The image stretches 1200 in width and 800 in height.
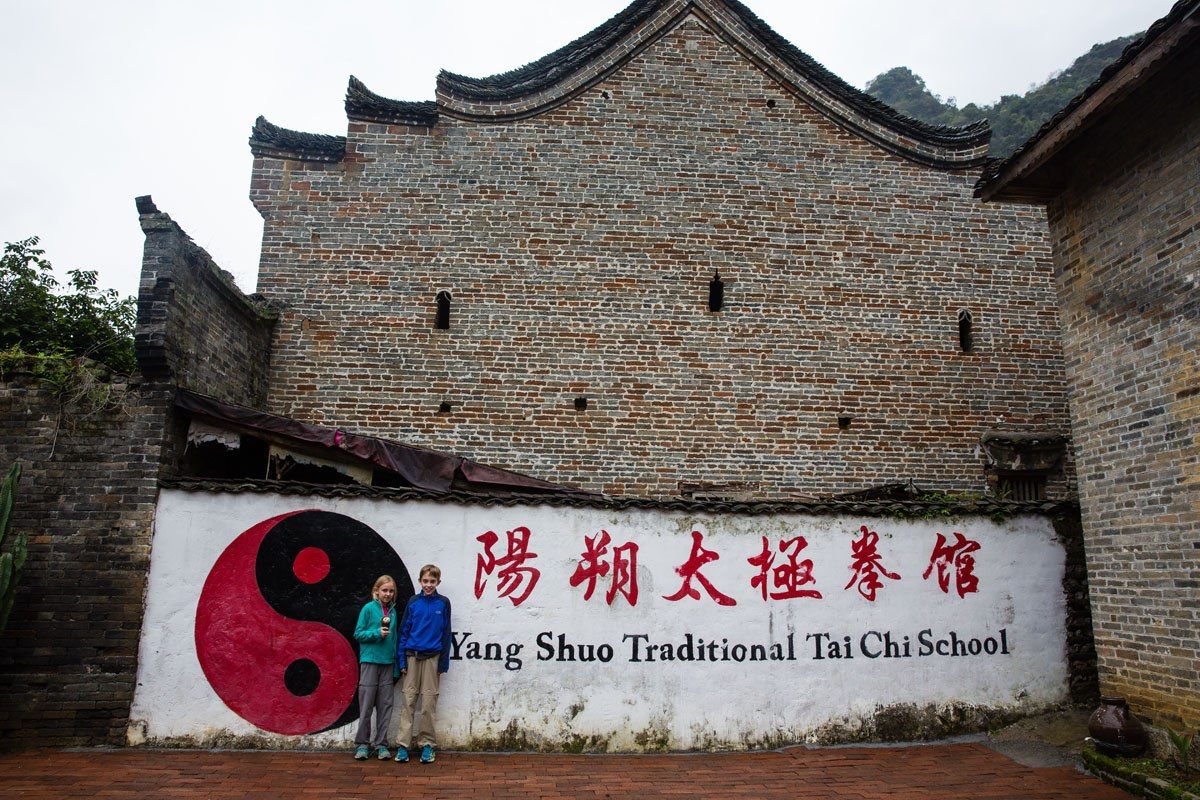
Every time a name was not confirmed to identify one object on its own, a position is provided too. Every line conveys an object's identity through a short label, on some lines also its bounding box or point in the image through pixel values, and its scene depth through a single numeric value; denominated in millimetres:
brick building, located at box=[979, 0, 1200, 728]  5508
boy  5730
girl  5711
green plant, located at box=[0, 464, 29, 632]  5500
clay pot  5566
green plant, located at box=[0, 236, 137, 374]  10008
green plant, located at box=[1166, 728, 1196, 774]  5281
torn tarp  6555
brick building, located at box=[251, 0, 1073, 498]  9531
